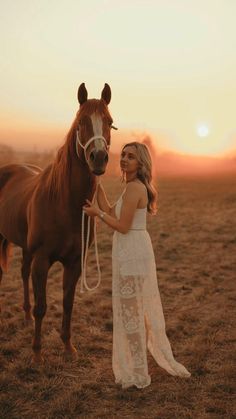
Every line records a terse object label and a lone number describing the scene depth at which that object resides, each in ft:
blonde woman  11.31
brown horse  11.46
